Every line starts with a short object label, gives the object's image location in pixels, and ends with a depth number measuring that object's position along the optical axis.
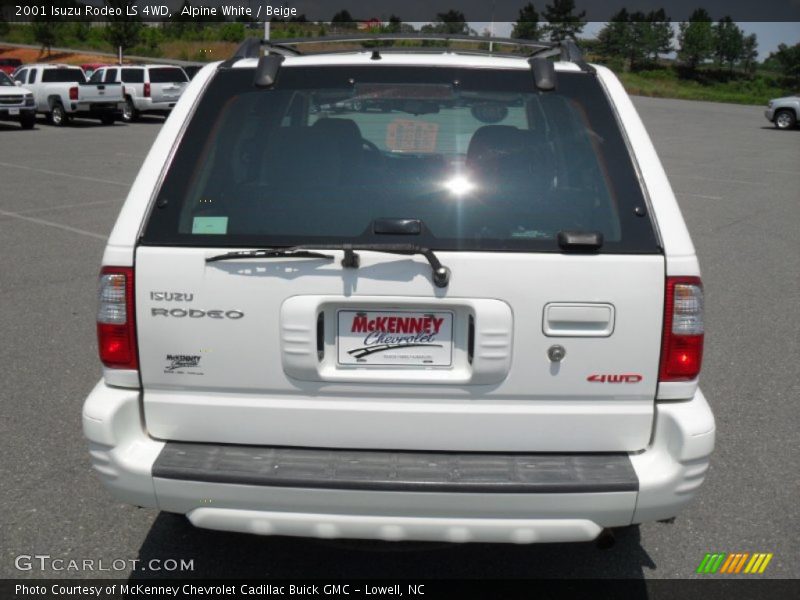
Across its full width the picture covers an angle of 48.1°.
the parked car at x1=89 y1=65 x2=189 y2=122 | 28.48
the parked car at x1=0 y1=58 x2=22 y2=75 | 44.28
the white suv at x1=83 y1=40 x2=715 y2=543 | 2.77
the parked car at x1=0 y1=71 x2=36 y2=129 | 24.95
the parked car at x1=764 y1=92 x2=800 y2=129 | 31.17
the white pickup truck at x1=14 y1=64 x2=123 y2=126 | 26.98
